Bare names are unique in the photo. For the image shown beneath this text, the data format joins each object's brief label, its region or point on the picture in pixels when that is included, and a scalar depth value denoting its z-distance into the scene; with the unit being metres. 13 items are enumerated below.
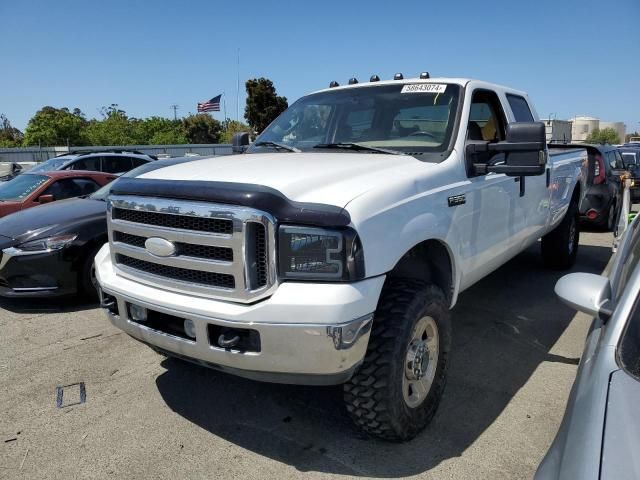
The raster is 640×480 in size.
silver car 1.30
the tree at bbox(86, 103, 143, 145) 56.16
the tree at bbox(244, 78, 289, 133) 48.78
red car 7.78
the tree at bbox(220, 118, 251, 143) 60.58
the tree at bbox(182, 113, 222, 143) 71.00
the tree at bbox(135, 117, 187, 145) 60.75
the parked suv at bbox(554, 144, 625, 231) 8.98
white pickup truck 2.26
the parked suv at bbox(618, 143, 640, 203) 10.44
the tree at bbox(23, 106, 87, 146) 50.75
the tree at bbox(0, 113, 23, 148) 57.72
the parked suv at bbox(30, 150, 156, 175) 10.99
